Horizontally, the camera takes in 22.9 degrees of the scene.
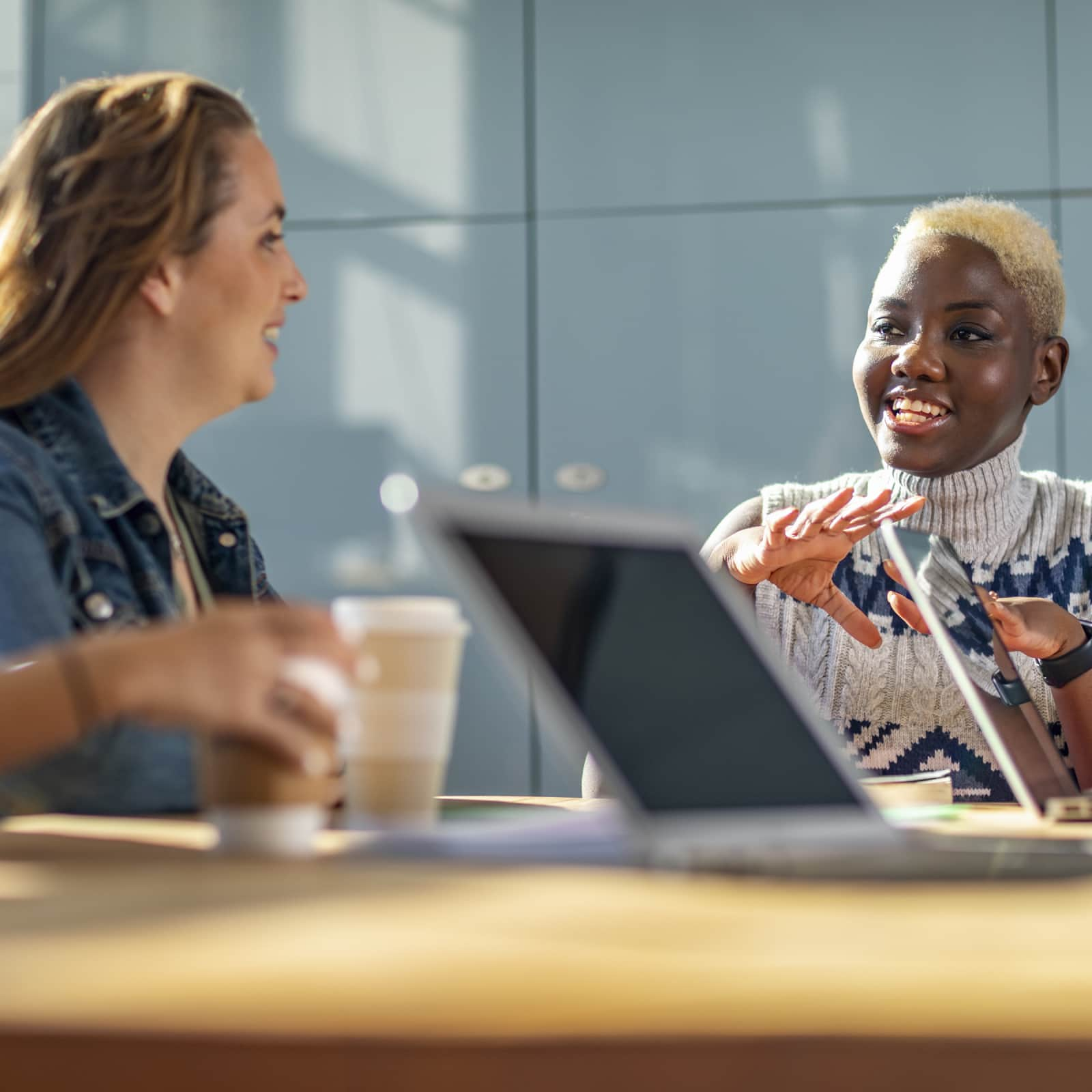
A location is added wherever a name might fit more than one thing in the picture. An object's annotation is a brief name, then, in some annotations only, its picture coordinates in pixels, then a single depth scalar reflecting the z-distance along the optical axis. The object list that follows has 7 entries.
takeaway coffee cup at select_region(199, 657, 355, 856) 1.20
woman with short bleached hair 2.16
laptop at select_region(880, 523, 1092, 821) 1.61
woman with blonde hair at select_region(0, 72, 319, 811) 1.74
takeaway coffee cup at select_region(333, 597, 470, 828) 1.42
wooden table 0.60
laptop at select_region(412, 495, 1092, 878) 1.17
